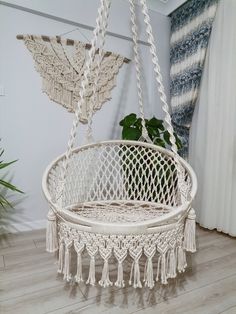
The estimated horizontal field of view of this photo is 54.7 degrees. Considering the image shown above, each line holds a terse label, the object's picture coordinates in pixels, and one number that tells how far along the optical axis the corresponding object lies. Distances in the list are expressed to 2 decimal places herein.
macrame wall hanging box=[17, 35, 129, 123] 2.00
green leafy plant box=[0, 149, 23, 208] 1.95
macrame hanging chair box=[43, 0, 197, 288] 0.96
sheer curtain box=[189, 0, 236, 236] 1.89
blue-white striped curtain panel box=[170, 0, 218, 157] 2.08
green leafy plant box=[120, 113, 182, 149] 1.98
